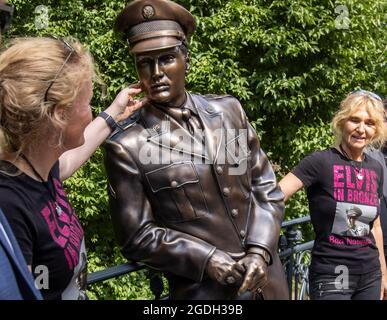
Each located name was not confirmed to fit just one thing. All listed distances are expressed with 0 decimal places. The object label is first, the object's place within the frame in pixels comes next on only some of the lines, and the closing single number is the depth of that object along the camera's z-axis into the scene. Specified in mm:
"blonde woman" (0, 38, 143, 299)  1500
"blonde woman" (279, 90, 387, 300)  2865
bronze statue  2018
